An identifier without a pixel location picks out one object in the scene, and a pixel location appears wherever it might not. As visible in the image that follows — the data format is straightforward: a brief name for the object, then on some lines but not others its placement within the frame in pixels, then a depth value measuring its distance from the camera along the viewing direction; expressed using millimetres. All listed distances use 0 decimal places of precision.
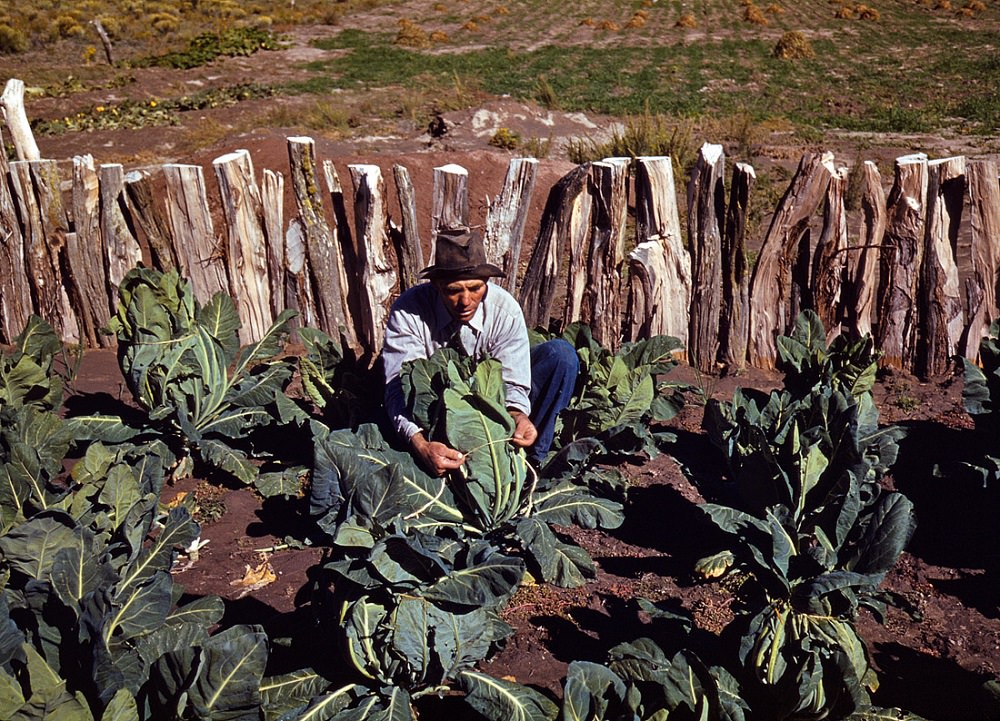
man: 3699
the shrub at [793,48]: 21609
